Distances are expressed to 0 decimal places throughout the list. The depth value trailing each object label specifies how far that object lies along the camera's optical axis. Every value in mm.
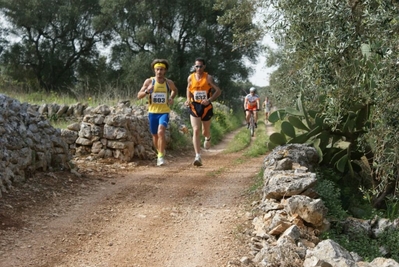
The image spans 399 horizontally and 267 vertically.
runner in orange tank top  8633
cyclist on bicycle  16922
